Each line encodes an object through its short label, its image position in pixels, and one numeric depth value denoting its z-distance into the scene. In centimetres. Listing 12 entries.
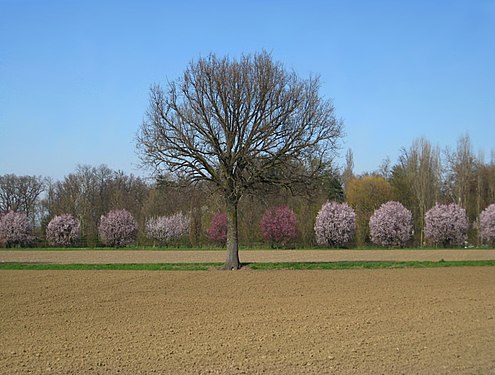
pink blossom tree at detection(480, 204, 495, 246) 7950
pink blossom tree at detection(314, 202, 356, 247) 7844
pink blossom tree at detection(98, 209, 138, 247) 8912
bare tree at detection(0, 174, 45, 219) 10981
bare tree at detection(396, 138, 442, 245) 8681
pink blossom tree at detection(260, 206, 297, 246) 8025
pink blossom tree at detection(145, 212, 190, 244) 8881
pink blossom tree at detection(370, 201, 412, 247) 7725
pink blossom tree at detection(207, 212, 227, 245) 8156
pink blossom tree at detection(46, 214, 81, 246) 9044
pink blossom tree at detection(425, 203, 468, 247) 7894
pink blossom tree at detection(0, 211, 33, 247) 9000
